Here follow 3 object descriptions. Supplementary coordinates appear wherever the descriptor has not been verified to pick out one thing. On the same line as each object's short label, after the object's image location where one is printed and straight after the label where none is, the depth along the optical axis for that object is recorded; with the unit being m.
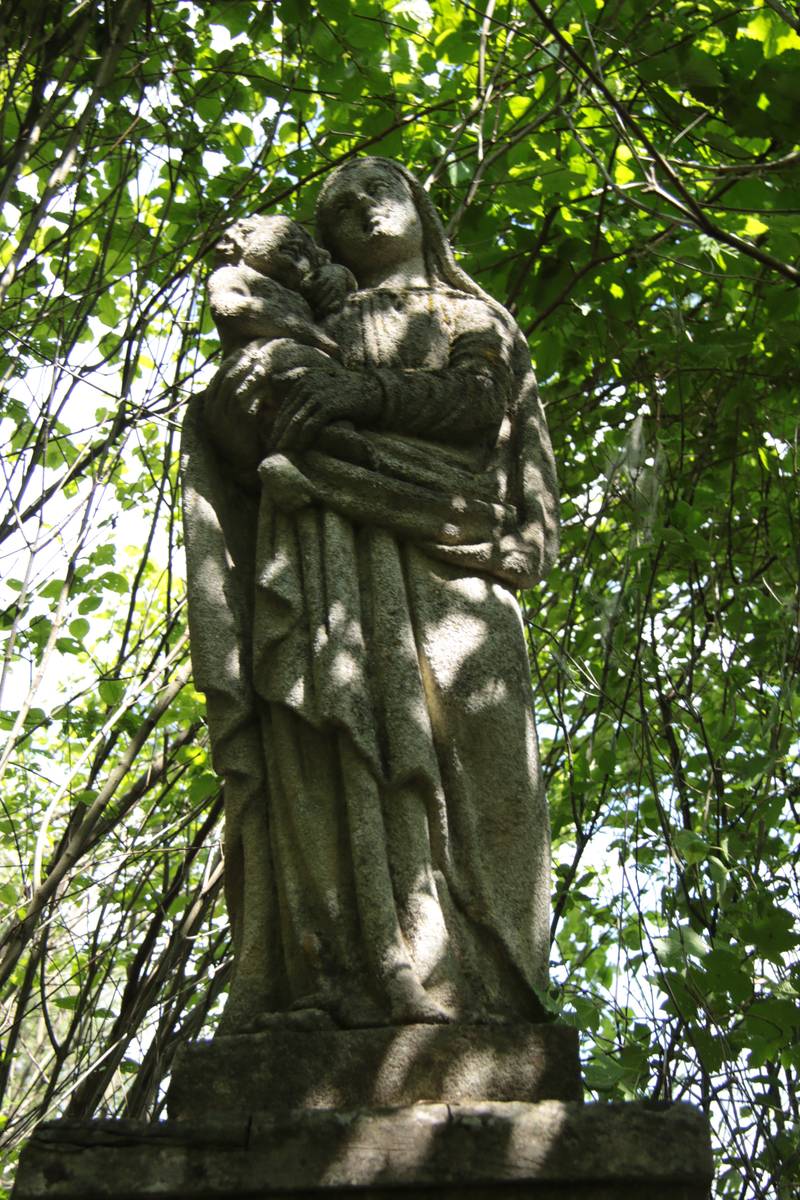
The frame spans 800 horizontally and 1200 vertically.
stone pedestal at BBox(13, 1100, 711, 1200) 3.16
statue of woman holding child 3.73
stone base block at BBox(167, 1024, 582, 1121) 3.41
